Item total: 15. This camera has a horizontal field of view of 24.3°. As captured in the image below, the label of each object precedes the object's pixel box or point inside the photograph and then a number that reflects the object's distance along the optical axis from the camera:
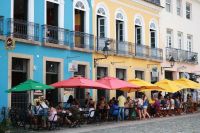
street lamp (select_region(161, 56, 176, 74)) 34.50
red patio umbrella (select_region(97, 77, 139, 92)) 24.33
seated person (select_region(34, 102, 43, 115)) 20.25
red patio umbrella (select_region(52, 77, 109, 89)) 22.06
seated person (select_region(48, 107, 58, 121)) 20.17
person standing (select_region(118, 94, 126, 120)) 25.69
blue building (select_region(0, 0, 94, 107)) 21.83
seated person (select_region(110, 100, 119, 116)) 25.32
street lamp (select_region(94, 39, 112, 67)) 27.62
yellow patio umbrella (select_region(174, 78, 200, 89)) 31.62
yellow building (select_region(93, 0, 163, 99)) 28.72
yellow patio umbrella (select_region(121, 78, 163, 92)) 27.13
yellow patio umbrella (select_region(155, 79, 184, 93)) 28.98
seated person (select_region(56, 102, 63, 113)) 21.37
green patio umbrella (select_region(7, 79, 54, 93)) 19.98
